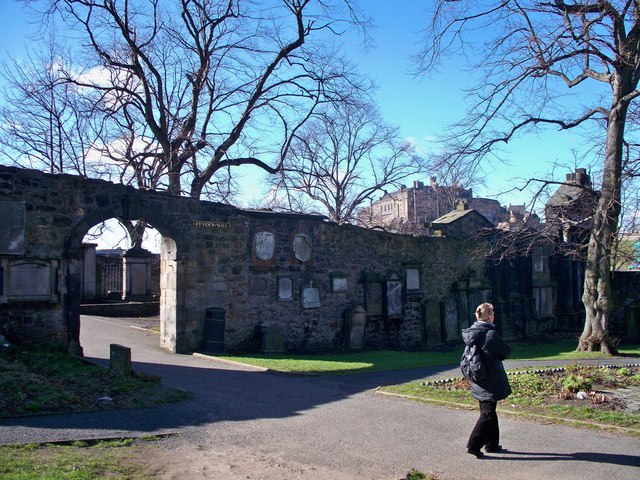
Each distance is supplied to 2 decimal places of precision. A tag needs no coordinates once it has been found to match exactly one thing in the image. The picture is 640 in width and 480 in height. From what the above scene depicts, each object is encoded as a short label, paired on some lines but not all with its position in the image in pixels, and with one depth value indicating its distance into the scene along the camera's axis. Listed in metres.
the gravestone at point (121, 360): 9.34
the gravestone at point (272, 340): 15.01
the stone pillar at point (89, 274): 24.08
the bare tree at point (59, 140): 23.06
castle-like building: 37.61
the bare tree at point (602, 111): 13.70
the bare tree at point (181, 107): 21.80
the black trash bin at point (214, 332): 14.17
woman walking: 5.84
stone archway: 12.10
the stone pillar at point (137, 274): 23.30
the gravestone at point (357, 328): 16.91
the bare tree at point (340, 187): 36.53
